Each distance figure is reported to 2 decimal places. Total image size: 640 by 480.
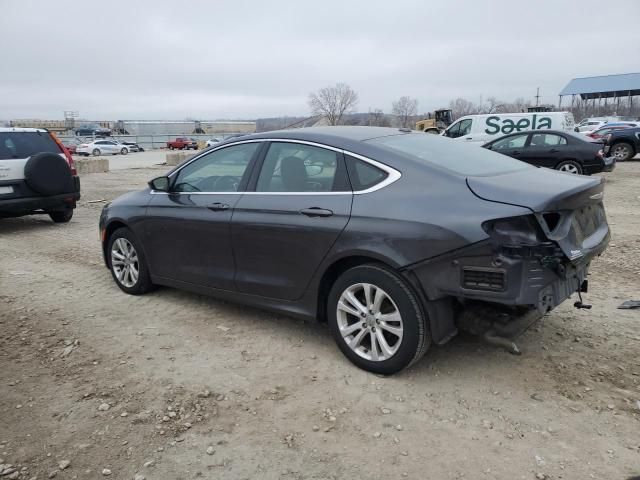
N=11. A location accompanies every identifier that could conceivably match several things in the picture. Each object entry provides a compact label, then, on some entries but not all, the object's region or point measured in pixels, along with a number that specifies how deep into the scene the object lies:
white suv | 8.27
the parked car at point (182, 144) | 59.31
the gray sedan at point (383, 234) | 3.05
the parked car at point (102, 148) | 48.41
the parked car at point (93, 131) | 71.56
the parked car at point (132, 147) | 54.09
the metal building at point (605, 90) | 73.62
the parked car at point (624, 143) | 18.75
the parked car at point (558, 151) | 13.08
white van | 18.08
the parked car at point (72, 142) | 52.84
